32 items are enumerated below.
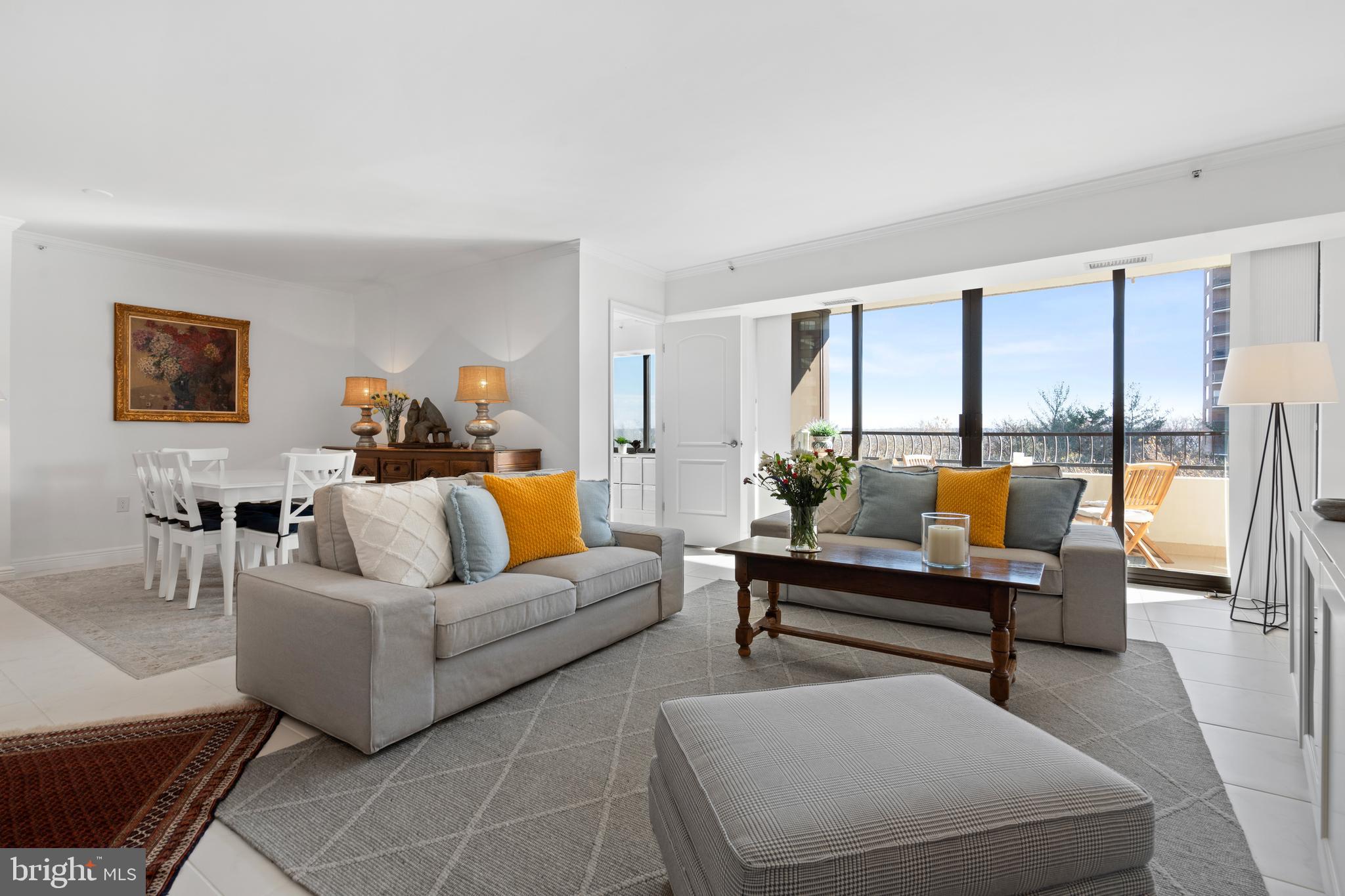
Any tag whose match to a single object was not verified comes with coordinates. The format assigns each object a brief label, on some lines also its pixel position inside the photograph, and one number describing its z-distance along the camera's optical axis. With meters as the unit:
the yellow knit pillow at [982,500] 3.33
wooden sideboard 4.71
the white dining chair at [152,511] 3.79
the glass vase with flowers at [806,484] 2.86
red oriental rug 1.55
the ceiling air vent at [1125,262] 3.91
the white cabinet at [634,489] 7.06
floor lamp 3.13
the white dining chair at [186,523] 3.50
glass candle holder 2.54
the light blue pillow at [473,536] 2.53
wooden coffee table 2.37
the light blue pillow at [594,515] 3.25
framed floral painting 4.98
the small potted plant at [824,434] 5.76
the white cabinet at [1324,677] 1.19
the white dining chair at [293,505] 3.65
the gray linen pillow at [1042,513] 3.25
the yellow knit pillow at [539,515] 2.83
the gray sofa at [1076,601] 2.91
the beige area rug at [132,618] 2.86
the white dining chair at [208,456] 3.66
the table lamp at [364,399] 5.48
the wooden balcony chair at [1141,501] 4.52
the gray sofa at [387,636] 1.96
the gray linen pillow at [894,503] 3.58
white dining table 3.45
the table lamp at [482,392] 4.86
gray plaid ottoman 0.94
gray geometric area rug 1.47
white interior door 5.49
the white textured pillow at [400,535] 2.31
